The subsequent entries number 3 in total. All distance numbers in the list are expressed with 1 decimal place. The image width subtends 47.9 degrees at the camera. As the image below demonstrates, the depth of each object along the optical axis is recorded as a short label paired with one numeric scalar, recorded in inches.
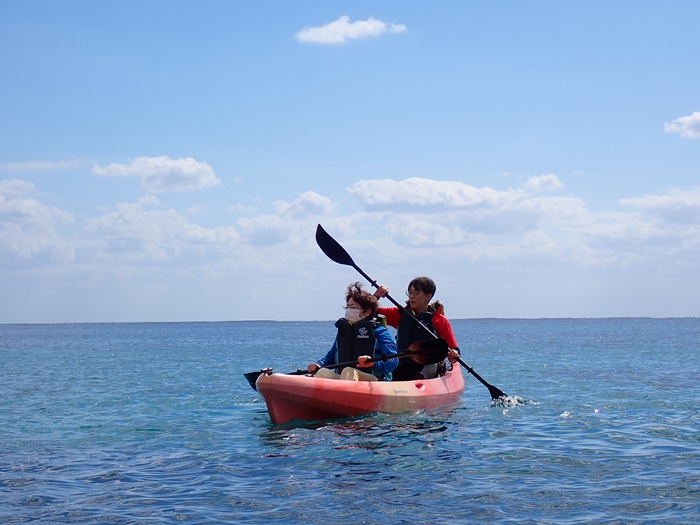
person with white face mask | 414.3
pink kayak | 392.5
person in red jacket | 461.7
